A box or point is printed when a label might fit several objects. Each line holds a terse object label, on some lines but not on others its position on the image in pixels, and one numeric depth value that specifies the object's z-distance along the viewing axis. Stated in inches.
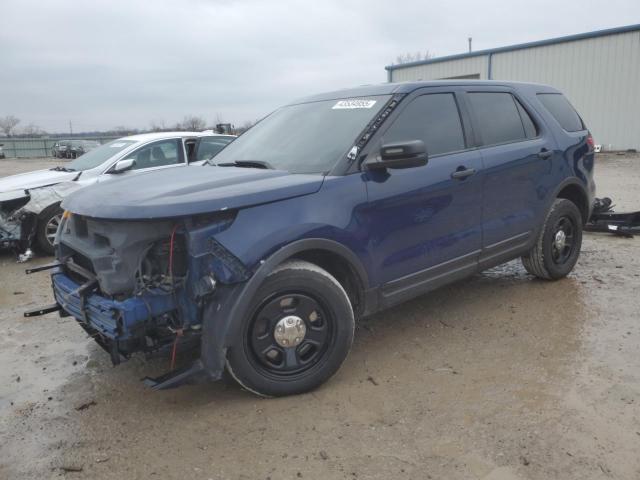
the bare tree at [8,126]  3326.8
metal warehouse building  770.2
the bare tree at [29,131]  3312.0
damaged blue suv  115.6
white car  278.4
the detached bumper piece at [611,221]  278.1
